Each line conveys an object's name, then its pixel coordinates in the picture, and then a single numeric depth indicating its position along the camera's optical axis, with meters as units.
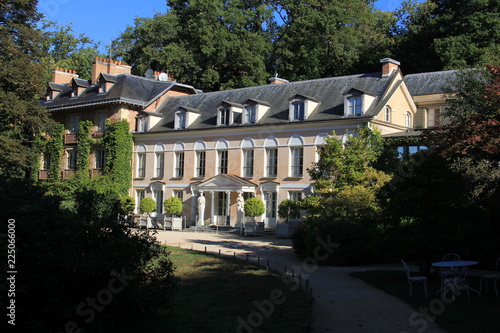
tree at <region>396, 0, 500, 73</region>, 37.56
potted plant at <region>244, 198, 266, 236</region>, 32.00
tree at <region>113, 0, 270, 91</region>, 47.56
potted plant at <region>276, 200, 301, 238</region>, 26.75
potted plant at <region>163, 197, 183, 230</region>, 36.25
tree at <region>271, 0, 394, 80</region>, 46.56
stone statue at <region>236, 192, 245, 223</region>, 33.50
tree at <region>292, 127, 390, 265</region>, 18.47
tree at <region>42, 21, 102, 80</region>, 57.47
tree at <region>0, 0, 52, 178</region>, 31.19
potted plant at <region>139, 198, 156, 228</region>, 37.94
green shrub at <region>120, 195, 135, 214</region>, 38.45
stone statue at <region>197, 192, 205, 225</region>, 35.28
